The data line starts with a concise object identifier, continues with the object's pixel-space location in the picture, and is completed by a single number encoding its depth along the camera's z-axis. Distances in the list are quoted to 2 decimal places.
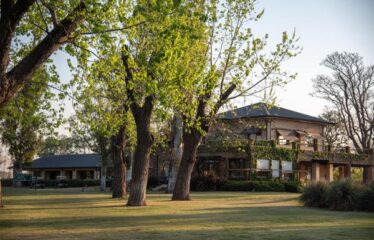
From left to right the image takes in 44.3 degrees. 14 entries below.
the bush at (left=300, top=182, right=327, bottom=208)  18.77
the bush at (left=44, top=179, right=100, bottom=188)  57.59
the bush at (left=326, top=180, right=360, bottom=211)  17.69
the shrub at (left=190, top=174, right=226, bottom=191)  38.59
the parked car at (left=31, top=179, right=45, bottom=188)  55.98
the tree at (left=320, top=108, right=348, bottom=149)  56.41
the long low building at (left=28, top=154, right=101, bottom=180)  68.62
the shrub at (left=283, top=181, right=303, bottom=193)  38.48
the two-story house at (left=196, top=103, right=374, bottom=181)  40.07
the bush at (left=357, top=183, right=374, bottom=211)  17.33
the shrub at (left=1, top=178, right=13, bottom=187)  66.76
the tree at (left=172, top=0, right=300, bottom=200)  21.50
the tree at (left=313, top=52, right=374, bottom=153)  48.94
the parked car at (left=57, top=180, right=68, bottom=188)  57.67
